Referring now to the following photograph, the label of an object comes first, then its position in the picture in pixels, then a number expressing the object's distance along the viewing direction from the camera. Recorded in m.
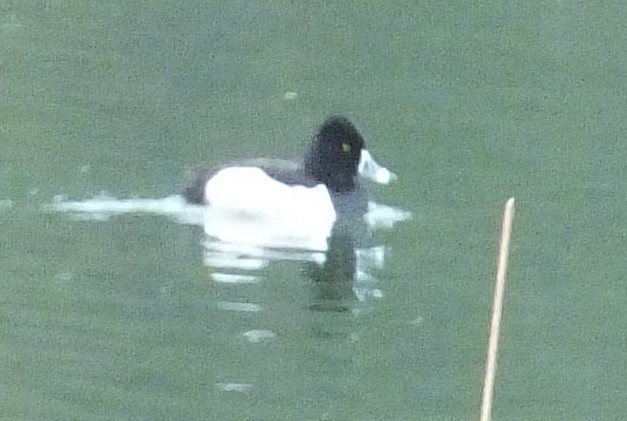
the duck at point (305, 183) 14.28
